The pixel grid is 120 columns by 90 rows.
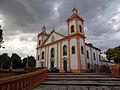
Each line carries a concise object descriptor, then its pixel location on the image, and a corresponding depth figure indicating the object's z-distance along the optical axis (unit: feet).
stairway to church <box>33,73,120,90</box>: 17.33
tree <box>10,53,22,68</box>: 155.94
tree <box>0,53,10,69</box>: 152.25
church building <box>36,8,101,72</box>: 63.07
